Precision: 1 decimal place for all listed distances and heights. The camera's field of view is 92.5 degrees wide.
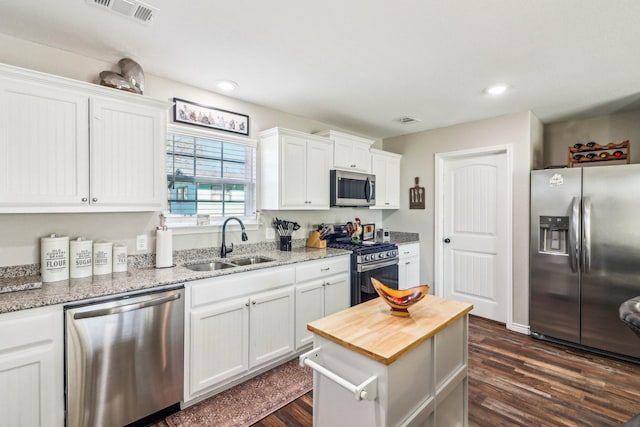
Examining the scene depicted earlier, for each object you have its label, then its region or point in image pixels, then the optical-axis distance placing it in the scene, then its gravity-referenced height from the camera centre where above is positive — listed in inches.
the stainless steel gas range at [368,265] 127.1 -23.2
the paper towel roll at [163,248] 93.8 -11.2
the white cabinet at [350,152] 141.9 +29.3
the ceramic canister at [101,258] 83.6 -12.8
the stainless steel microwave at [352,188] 140.2 +11.3
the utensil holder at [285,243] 127.6 -13.1
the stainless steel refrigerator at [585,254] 109.1 -16.0
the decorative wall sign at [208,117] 106.0 +35.1
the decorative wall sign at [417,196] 172.0 +8.9
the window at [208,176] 106.9 +13.6
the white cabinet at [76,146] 69.2 +16.5
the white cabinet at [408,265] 155.2 -28.1
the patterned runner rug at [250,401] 79.4 -53.8
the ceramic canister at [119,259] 87.2 -13.6
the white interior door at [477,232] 144.5 -9.9
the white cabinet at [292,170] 121.5 +17.5
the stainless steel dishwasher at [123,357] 66.4 -34.5
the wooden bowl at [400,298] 61.7 -17.5
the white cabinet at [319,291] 108.8 -29.9
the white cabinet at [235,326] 83.8 -34.5
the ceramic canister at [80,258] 80.0 -12.2
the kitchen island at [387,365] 47.5 -26.4
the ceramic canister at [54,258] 75.8 -11.8
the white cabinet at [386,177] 164.9 +19.3
